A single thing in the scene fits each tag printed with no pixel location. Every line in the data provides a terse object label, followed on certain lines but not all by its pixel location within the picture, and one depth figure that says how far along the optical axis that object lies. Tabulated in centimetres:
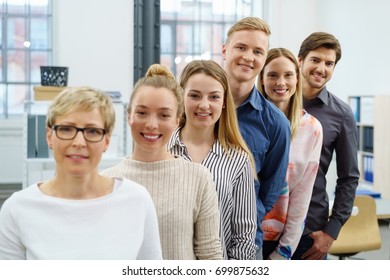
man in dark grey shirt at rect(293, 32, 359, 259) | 140
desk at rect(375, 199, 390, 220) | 278
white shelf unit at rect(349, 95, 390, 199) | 405
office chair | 259
